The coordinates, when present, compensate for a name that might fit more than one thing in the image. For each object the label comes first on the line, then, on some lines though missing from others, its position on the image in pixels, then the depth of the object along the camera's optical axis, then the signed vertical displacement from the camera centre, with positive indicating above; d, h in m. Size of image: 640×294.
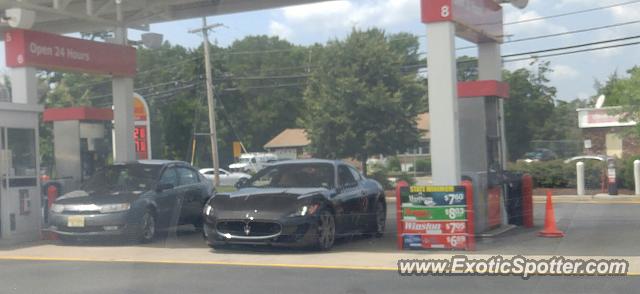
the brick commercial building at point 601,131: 41.50 +0.88
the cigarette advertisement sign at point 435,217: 11.46 -0.92
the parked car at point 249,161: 38.33 +0.09
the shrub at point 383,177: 26.69 -0.69
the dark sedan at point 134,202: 13.17 -0.59
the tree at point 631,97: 28.67 +1.80
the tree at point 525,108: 37.25 +2.09
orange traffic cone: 12.78 -1.25
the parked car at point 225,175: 38.04 -0.57
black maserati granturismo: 11.36 -0.70
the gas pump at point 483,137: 13.42 +0.28
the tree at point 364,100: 28.64 +2.11
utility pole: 33.19 +2.91
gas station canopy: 17.58 +3.58
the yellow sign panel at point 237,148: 38.50 +0.72
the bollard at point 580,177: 23.75 -0.87
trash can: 14.33 -0.86
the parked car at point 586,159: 27.71 -0.40
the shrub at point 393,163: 32.78 -0.30
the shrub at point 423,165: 32.81 -0.42
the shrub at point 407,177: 24.80 -0.72
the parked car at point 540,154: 38.45 -0.22
